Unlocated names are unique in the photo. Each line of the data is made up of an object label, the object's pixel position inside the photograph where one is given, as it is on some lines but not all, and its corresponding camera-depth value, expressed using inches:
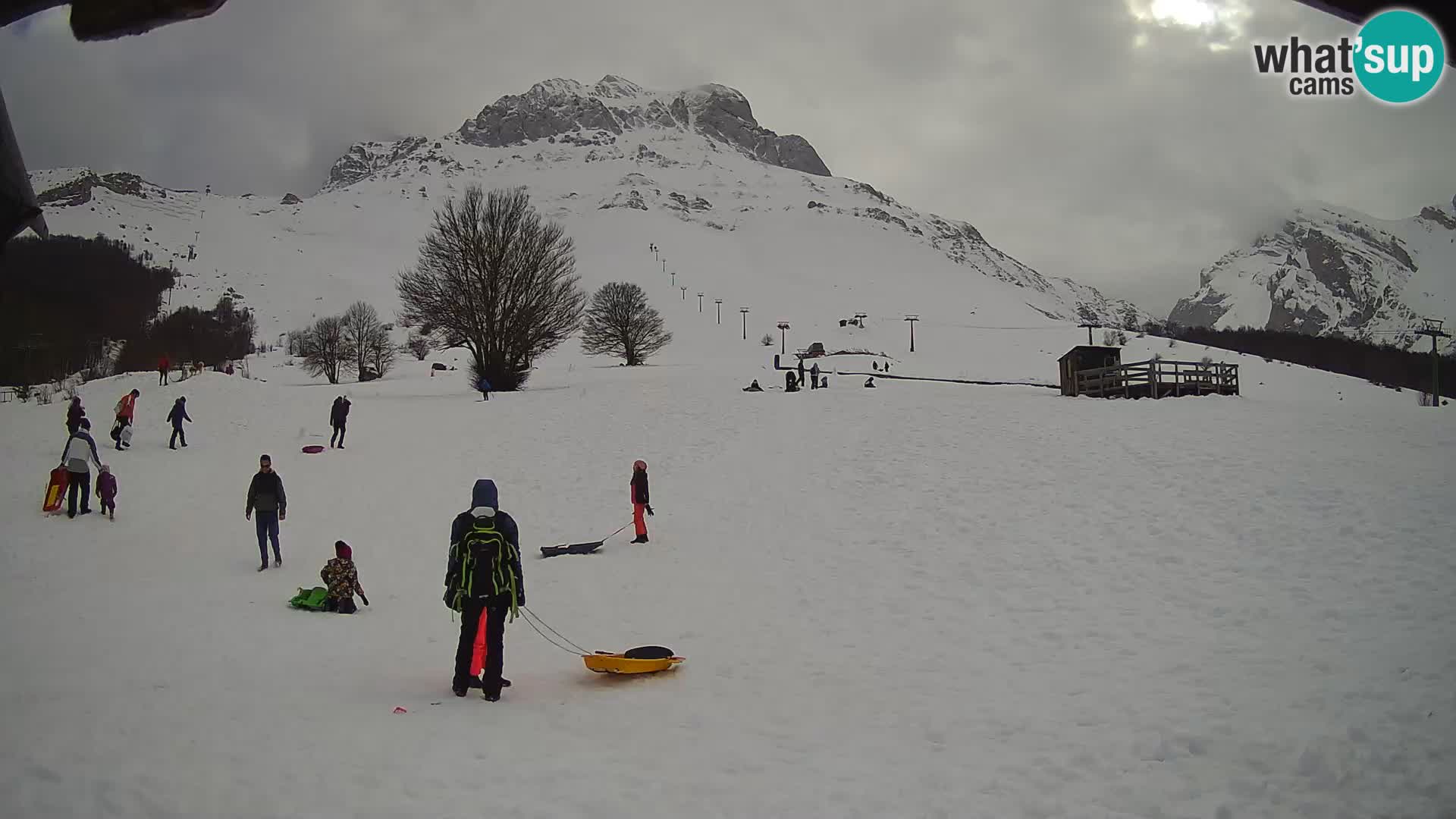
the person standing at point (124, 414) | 878.4
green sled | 438.0
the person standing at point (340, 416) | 957.2
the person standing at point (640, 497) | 630.5
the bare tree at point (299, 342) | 3240.4
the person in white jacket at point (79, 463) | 583.5
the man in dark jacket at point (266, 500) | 517.3
